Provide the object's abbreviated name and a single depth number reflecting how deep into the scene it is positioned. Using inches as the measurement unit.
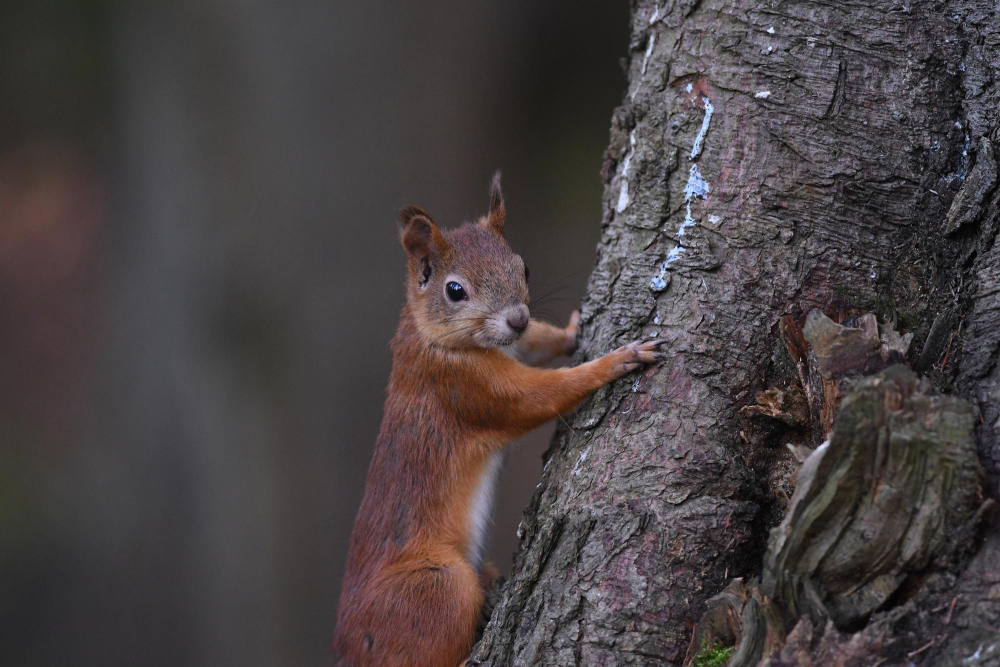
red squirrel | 201.5
